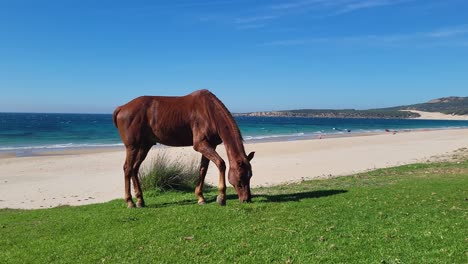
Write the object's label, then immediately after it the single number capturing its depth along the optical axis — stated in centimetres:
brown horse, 912
